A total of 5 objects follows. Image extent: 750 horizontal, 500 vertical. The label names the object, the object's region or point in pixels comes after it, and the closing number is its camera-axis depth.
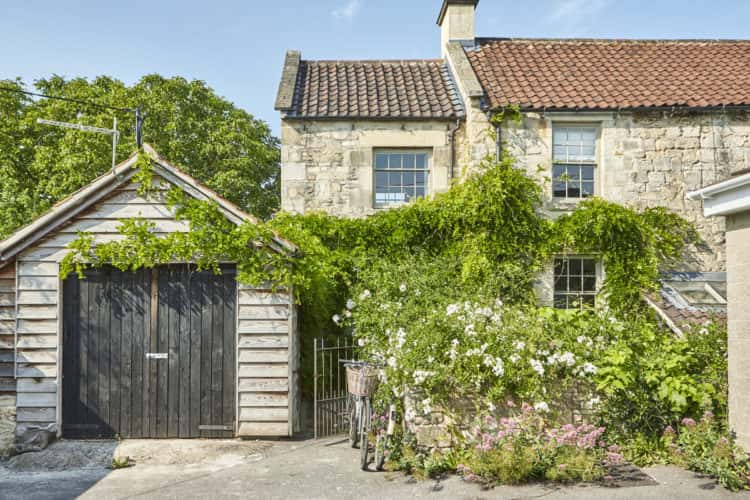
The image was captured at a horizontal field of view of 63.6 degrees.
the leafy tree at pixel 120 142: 22.28
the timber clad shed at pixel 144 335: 8.65
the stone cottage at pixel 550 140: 12.07
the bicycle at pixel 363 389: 7.30
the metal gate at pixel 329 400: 9.20
